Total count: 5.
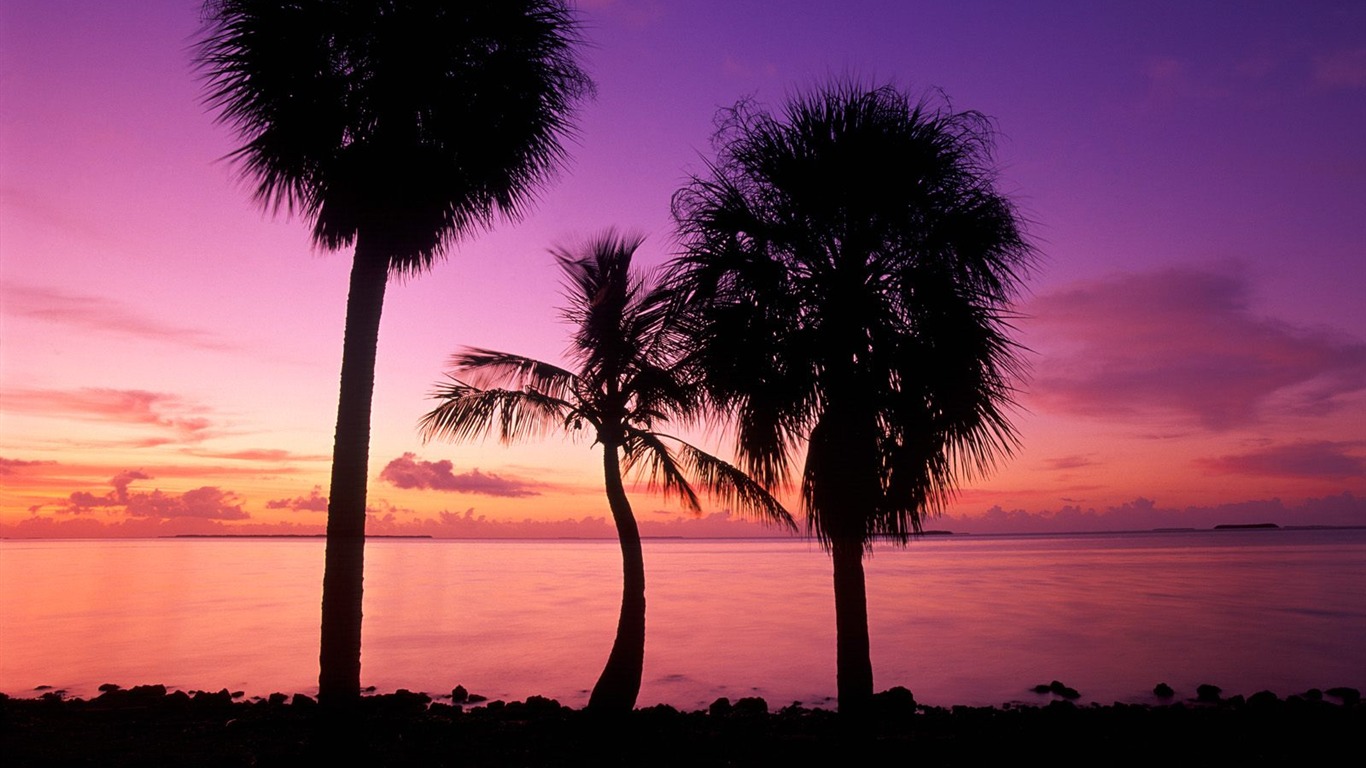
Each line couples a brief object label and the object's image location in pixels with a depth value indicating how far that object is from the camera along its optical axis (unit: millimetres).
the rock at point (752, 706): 15633
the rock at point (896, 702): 14898
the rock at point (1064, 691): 20328
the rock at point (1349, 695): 18503
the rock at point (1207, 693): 19094
